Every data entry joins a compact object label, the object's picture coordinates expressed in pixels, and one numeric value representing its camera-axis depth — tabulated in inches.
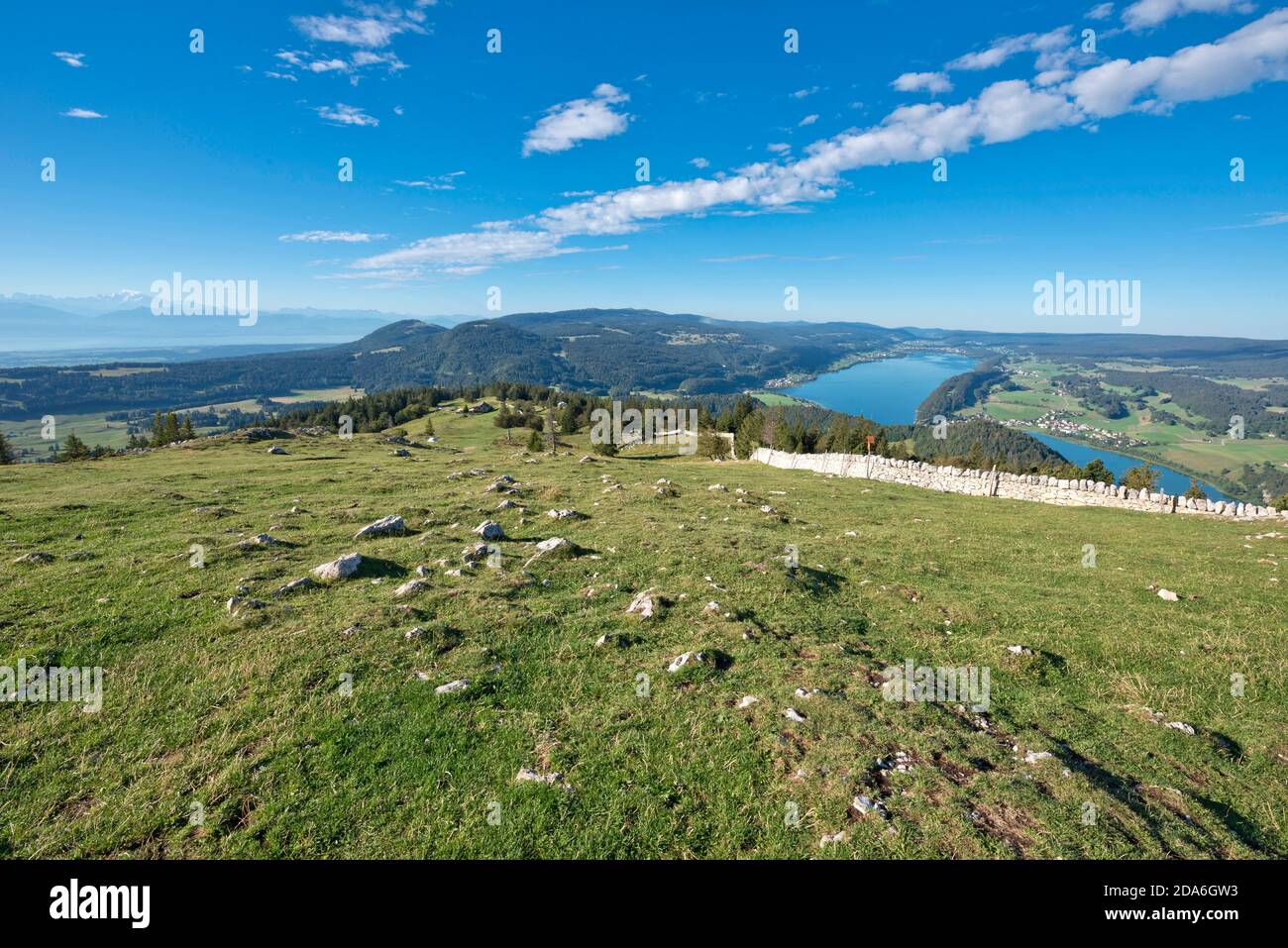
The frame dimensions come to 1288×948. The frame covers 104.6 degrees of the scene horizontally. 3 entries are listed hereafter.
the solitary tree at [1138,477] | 2279.3
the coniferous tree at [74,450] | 2220.1
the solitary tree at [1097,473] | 2770.7
